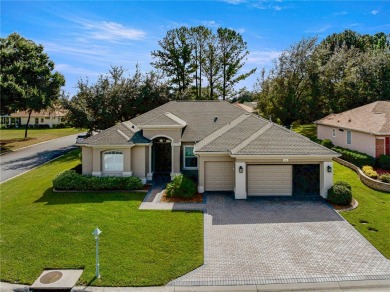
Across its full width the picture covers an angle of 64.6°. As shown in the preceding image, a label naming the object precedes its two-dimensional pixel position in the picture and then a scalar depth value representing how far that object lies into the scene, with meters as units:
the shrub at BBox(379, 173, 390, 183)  21.35
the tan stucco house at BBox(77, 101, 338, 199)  19.23
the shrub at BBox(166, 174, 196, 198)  19.47
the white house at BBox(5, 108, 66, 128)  70.75
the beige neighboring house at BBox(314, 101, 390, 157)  25.36
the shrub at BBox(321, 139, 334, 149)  31.36
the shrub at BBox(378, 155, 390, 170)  24.30
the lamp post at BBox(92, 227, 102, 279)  11.05
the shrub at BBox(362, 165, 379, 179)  22.33
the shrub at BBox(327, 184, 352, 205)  17.86
